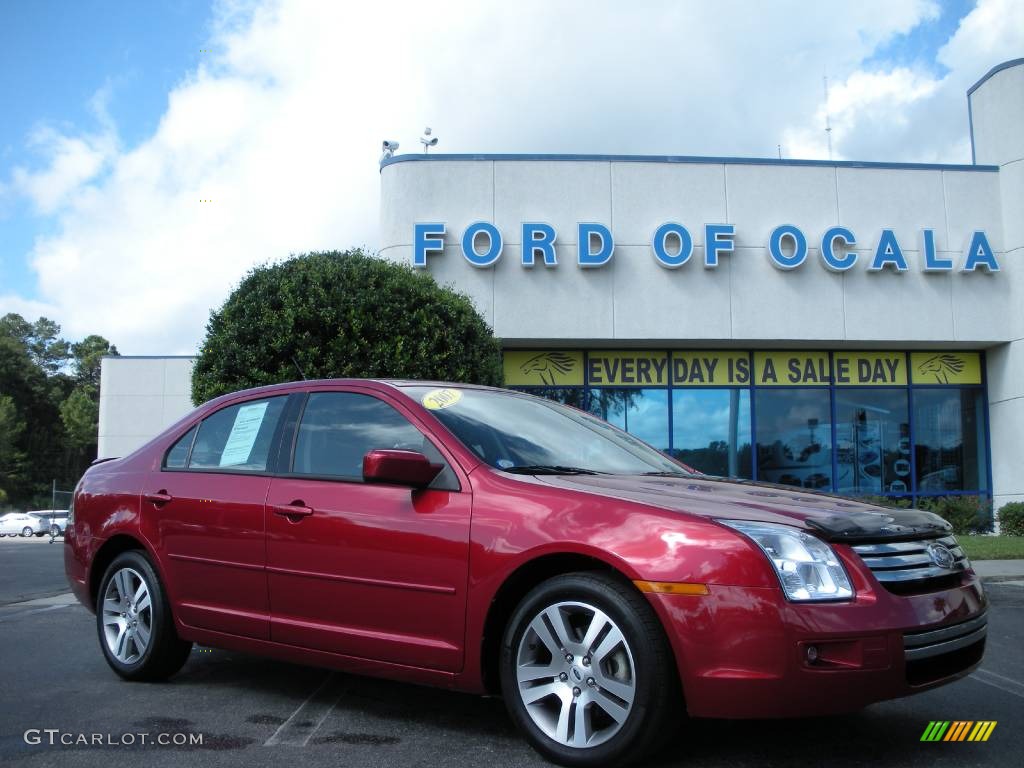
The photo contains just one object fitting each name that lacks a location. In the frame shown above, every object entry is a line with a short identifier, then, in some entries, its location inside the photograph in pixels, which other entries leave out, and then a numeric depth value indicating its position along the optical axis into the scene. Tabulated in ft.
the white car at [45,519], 124.26
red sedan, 10.16
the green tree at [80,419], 227.81
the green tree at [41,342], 284.00
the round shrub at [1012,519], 57.36
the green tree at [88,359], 285.23
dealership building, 57.98
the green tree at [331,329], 36.11
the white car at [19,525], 137.39
